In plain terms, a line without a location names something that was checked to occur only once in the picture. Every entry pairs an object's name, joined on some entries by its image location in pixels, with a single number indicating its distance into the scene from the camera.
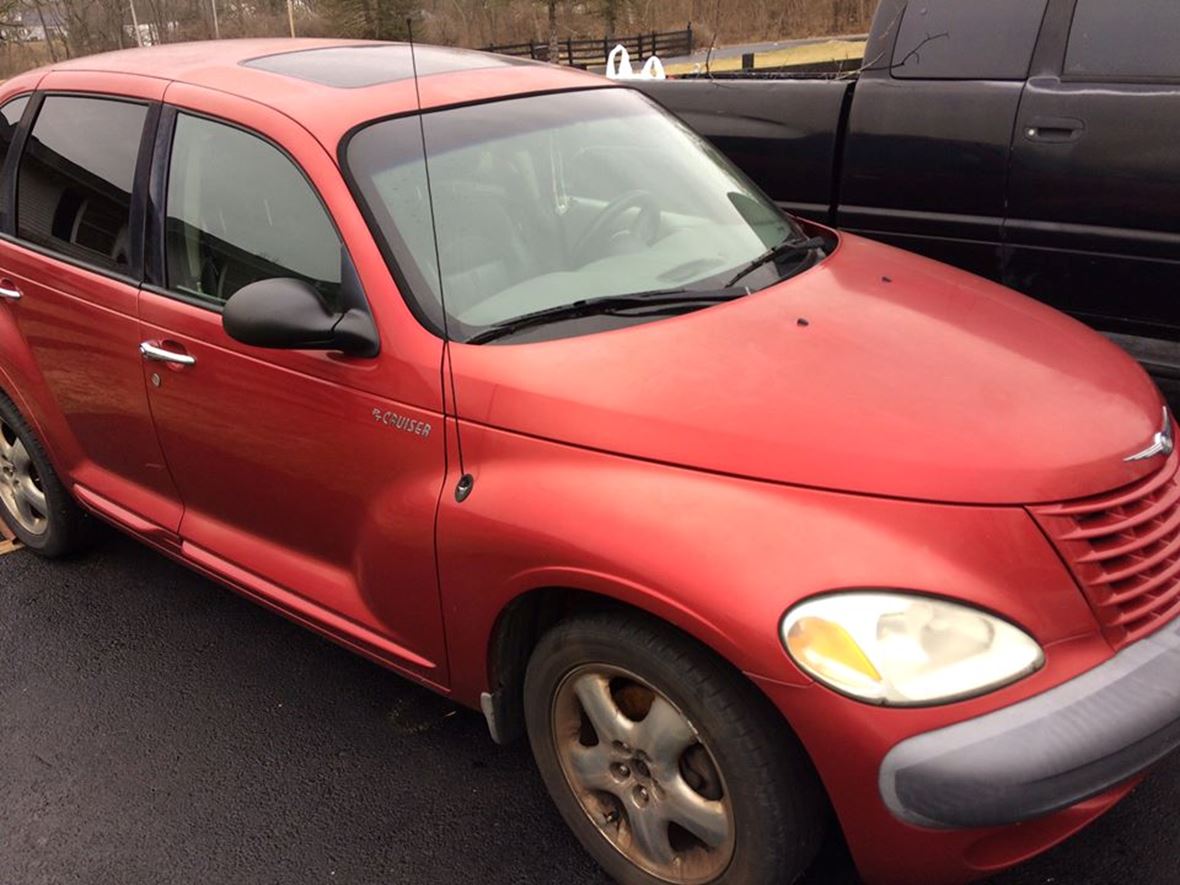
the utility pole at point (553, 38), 40.53
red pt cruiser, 1.87
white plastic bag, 7.42
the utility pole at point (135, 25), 33.78
